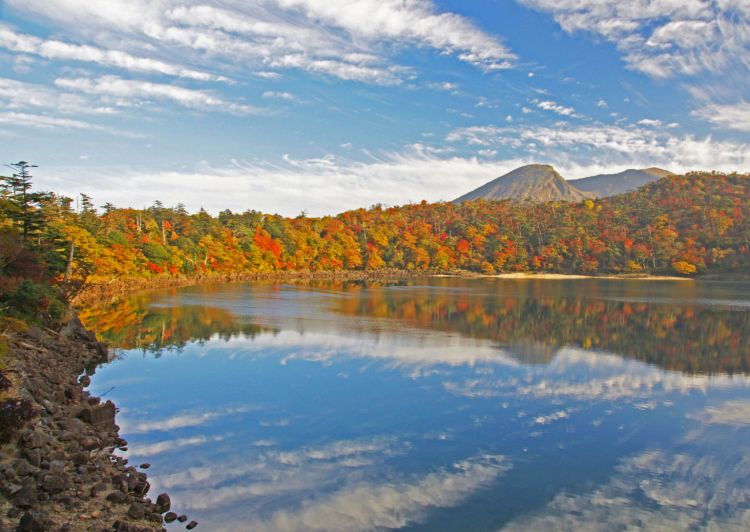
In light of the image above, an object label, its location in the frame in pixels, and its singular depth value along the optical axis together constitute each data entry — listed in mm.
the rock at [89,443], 9500
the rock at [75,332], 19125
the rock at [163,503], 8078
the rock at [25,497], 6558
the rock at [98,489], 7625
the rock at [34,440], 8234
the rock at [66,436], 9320
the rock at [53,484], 7113
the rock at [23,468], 7309
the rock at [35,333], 15742
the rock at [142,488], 8363
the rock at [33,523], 5992
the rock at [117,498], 7598
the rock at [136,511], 7333
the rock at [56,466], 7730
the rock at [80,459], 8484
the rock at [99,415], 11109
